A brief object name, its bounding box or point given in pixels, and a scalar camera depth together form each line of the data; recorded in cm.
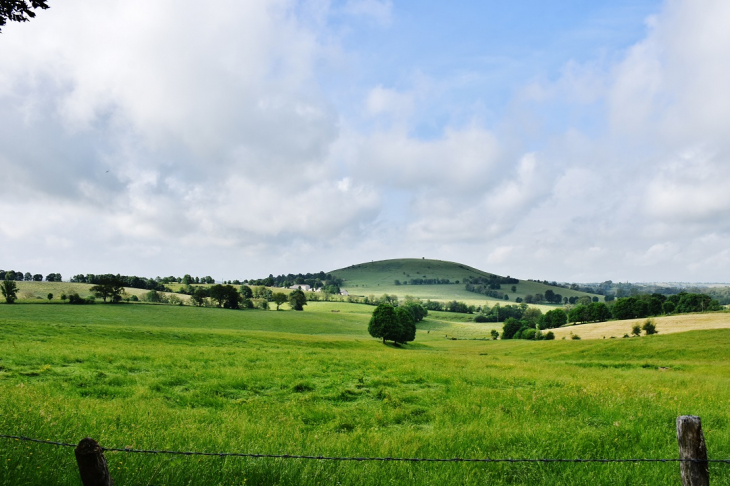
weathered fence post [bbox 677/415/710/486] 539
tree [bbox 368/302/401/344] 7650
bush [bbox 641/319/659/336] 7819
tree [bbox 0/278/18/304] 9669
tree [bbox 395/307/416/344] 7794
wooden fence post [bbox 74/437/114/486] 446
